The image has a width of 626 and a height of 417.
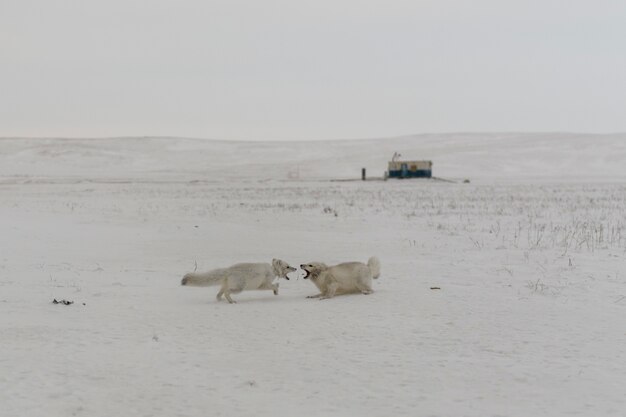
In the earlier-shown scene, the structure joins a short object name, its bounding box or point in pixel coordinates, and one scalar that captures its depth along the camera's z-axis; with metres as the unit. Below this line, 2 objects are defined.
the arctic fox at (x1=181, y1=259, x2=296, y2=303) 17.14
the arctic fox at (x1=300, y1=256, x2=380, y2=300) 17.55
